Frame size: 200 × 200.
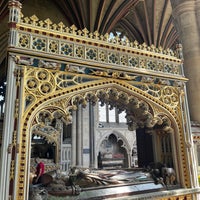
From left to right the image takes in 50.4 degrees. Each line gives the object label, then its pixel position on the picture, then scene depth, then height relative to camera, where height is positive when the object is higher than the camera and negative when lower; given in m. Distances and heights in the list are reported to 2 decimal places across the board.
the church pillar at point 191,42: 5.10 +2.56
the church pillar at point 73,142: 11.52 +0.26
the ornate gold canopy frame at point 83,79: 2.71 +1.01
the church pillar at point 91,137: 12.13 +0.54
